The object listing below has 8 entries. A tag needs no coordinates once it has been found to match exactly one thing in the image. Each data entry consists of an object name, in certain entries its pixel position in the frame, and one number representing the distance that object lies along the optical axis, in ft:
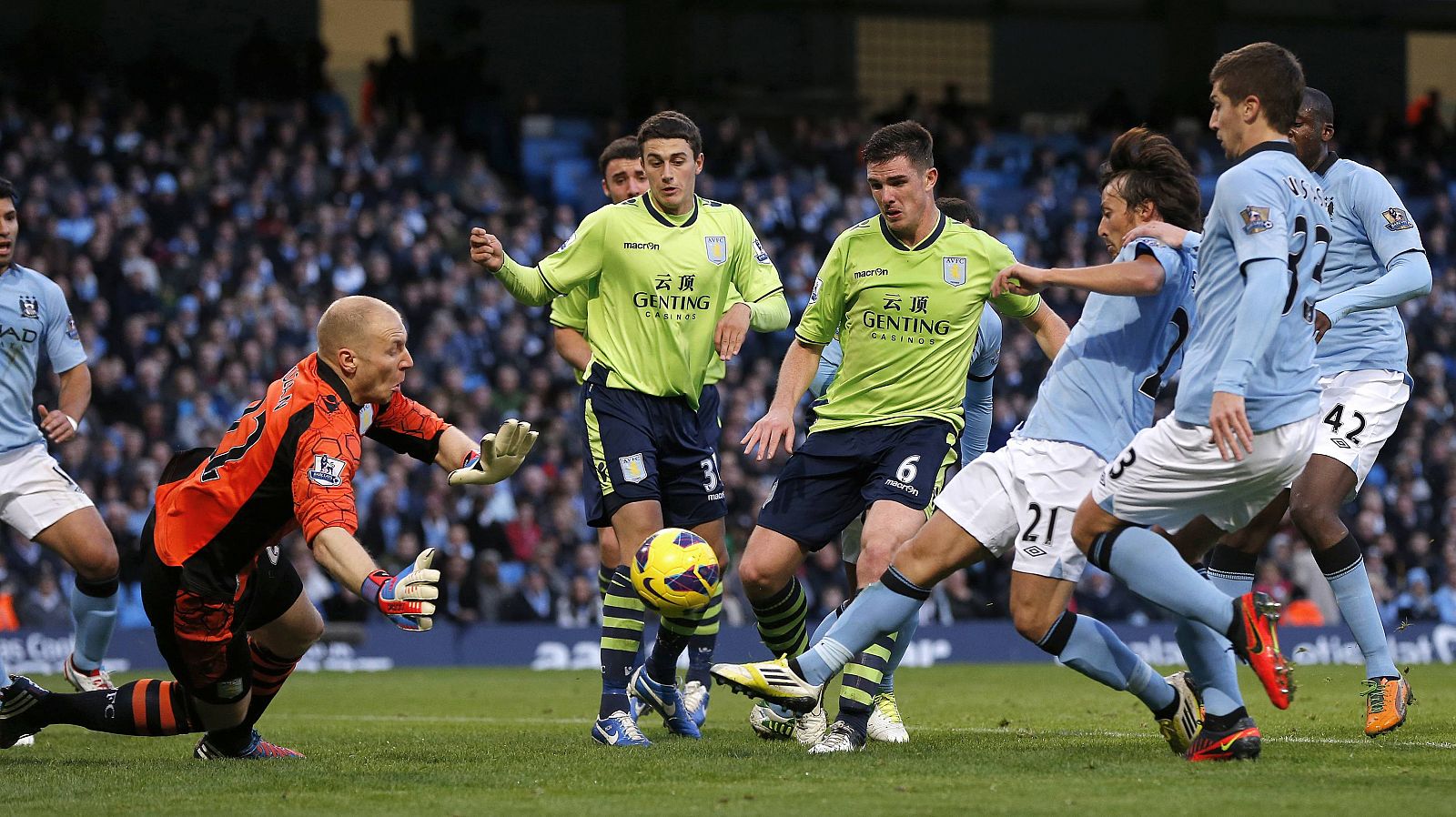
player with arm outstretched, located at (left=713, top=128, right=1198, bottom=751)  43.47
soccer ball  47.57
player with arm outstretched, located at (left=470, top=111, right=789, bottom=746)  53.06
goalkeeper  41.04
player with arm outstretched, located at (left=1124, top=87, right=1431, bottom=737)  49.49
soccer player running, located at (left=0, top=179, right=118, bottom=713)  56.75
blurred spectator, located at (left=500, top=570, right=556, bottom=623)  120.26
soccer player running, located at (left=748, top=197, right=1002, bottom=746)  46.11
